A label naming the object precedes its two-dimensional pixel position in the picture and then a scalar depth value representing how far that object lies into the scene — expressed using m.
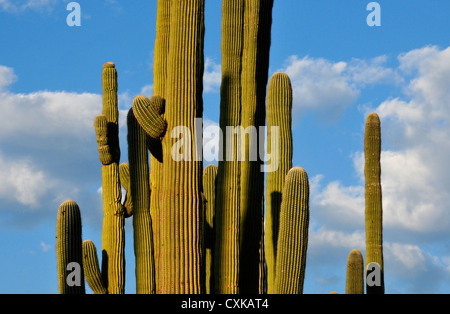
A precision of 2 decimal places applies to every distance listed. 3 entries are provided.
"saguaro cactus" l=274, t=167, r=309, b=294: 16.58
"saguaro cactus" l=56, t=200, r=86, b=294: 18.75
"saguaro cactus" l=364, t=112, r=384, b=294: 27.11
